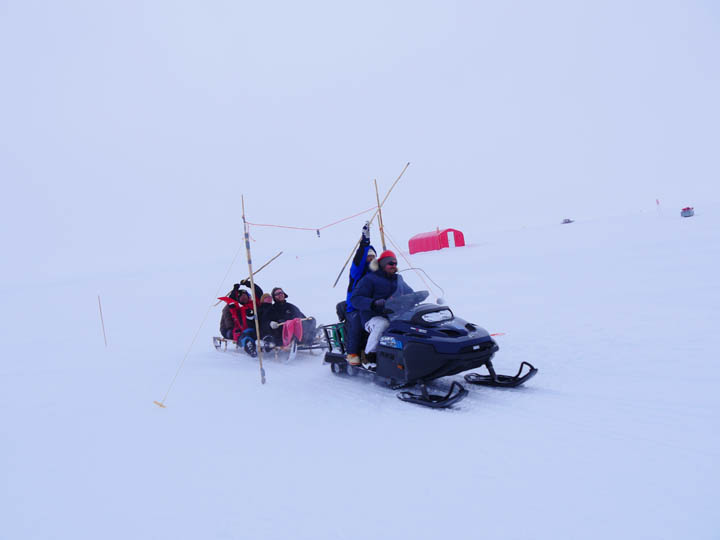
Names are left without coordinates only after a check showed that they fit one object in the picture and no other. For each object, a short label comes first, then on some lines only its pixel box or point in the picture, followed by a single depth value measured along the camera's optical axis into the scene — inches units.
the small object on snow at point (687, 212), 1034.1
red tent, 1195.3
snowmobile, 202.1
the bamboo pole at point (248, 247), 268.2
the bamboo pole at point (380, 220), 315.3
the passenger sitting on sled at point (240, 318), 367.6
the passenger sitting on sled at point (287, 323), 333.4
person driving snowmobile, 237.6
